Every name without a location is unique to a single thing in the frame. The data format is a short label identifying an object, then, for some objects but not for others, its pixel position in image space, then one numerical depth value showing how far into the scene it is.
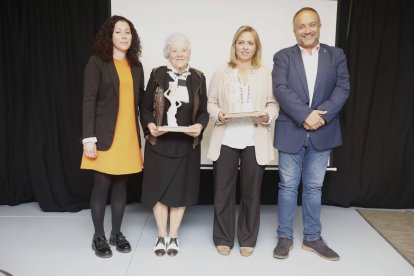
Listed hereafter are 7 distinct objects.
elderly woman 2.59
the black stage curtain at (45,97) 3.53
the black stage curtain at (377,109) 3.69
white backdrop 3.49
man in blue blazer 2.60
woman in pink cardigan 2.65
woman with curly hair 2.59
